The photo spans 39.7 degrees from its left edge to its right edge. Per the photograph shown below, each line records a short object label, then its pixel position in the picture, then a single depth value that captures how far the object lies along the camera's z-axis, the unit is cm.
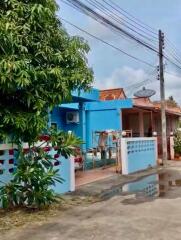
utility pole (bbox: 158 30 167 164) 1232
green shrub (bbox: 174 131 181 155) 1424
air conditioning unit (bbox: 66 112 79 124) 1270
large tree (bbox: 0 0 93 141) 443
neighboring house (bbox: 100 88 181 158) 1498
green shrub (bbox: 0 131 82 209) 500
